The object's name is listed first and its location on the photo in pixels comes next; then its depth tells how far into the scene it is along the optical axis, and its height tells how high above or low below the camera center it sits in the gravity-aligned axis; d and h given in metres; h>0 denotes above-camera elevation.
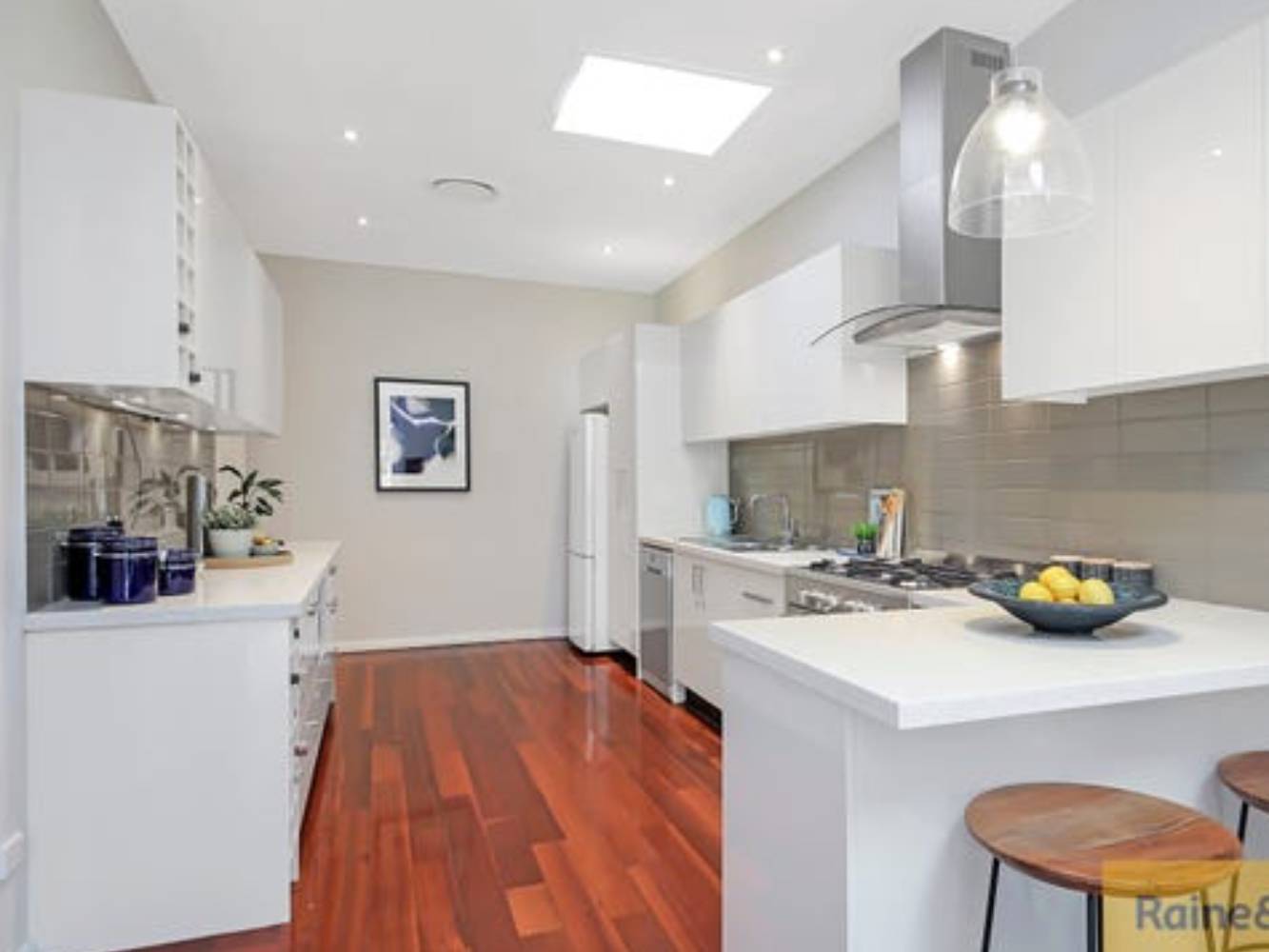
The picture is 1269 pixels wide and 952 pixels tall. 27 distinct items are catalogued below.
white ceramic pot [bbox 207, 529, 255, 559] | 3.25 -0.29
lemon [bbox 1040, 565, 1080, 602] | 1.57 -0.24
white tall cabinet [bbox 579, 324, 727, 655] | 4.55 +0.09
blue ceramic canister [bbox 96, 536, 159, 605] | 2.05 -0.26
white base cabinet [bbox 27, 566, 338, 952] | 1.92 -0.81
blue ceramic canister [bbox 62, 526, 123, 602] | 2.09 -0.25
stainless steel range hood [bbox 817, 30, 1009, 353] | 2.57 +0.99
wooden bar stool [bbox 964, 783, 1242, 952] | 1.09 -0.58
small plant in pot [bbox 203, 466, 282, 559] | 3.26 -0.23
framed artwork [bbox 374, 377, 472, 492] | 5.34 +0.30
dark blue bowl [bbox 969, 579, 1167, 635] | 1.48 -0.29
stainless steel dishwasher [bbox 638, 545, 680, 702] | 4.11 -0.83
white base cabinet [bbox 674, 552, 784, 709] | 3.25 -0.63
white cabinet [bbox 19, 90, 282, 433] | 1.96 +0.64
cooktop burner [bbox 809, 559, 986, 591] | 2.49 -0.37
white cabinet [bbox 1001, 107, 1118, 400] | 2.00 +0.49
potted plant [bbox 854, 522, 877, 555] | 3.38 -0.30
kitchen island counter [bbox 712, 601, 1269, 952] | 1.25 -0.54
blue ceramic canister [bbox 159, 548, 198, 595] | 2.26 -0.29
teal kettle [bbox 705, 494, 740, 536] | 4.57 -0.26
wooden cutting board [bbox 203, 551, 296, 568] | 3.12 -0.36
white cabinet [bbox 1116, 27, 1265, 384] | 1.64 +0.60
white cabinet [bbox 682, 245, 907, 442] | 3.13 +0.53
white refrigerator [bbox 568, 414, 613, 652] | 5.06 -0.39
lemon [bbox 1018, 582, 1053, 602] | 1.59 -0.26
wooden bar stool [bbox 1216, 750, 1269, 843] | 1.38 -0.60
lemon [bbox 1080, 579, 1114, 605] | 1.54 -0.26
